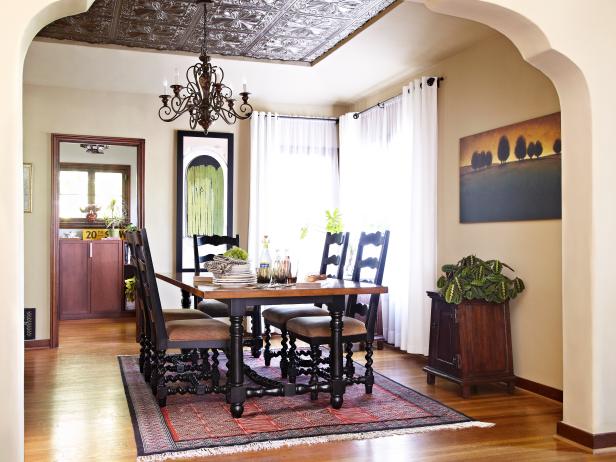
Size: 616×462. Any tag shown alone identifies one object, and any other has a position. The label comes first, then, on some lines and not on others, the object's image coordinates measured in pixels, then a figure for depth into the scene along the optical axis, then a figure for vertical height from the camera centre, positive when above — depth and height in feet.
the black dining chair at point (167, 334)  13.34 -2.01
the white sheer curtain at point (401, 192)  18.78 +1.24
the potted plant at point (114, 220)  31.09 +0.62
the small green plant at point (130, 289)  27.91 -2.32
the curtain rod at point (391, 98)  18.67 +4.18
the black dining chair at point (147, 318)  15.29 -1.95
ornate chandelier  14.96 +3.10
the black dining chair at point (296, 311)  16.25 -1.92
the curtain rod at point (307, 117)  24.52 +4.21
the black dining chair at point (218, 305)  18.26 -2.01
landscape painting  14.52 +1.38
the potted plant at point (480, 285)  14.84 -1.17
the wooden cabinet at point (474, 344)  14.79 -2.50
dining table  12.58 -1.56
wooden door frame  21.61 +1.20
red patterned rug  11.35 -3.54
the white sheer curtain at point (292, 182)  23.91 +1.83
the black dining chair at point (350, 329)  14.05 -2.05
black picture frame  23.61 +1.43
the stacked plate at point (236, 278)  13.60 -0.92
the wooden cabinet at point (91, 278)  29.07 -1.98
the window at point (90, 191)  33.06 +2.11
